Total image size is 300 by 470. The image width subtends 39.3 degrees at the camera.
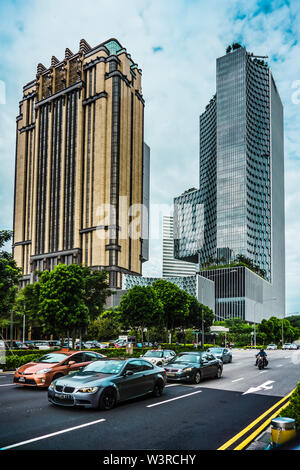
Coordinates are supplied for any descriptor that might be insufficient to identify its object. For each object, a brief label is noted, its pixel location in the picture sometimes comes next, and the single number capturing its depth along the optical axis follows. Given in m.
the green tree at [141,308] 41.06
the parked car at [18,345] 45.29
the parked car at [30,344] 49.30
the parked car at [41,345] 51.55
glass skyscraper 143.88
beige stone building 113.19
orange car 15.18
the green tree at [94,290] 38.38
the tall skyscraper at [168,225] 182.66
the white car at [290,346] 74.74
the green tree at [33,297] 34.62
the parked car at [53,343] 56.69
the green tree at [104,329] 65.31
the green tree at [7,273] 23.36
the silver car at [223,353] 32.19
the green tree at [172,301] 47.91
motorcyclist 27.07
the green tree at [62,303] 30.84
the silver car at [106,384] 10.73
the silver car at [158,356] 25.80
